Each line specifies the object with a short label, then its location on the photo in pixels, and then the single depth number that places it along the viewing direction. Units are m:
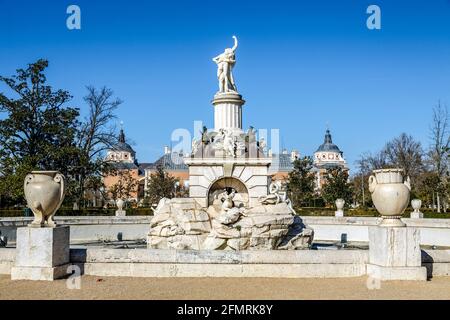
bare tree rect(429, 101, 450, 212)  45.17
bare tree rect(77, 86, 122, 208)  37.94
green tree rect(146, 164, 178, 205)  59.38
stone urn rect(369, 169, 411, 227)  10.09
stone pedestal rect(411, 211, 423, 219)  28.34
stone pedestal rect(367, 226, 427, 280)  9.74
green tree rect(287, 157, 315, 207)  56.19
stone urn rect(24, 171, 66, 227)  9.84
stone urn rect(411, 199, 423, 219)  28.39
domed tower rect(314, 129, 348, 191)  125.54
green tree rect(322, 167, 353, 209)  54.22
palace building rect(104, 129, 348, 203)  88.50
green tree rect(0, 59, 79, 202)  33.59
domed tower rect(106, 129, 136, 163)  115.16
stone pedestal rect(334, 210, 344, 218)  31.89
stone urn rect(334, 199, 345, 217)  31.95
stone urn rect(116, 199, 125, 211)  30.97
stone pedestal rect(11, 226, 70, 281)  9.59
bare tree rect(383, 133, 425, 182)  53.53
